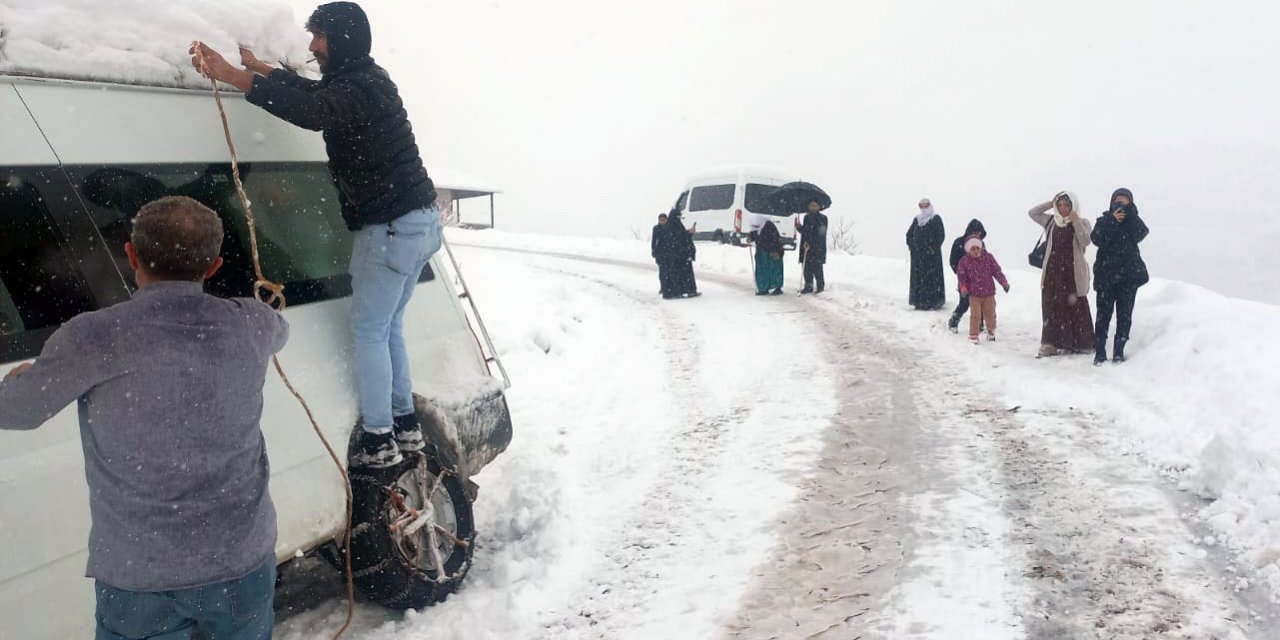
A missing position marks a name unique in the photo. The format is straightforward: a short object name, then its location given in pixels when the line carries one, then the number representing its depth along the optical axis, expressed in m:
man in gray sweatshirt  1.81
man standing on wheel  3.07
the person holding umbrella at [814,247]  14.81
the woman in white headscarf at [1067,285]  8.54
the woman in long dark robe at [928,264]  12.45
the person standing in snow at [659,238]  14.94
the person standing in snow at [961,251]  10.29
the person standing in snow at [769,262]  14.77
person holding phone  7.91
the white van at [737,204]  20.95
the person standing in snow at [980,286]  9.79
